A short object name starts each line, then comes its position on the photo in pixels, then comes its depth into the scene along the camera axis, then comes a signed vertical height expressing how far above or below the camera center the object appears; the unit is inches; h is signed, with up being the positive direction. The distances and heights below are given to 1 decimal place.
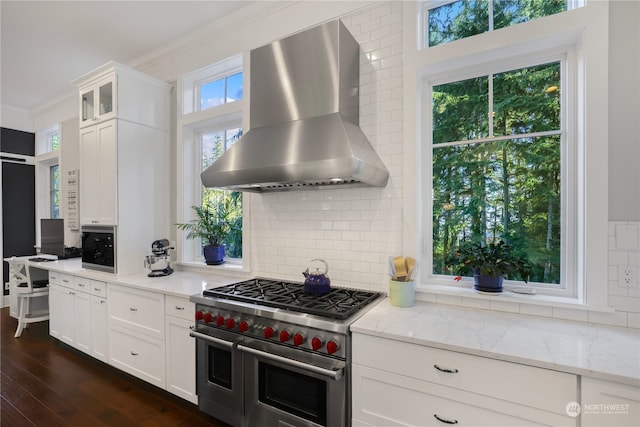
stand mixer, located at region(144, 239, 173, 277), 118.7 -19.2
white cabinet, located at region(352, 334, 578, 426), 47.7 -31.5
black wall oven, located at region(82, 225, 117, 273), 120.4 -15.2
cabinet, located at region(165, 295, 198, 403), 89.3 -41.9
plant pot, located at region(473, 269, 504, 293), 73.5 -17.8
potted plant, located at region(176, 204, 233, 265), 120.2 -7.2
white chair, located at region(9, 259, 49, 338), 153.0 -39.9
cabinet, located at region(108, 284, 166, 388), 97.0 -41.7
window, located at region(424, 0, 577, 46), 75.3 +52.5
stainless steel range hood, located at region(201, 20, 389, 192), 70.2 +25.4
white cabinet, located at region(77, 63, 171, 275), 119.4 +22.6
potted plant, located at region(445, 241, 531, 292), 72.1 -13.0
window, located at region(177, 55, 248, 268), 122.9 +32.4
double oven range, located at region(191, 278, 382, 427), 64.0 -33.4
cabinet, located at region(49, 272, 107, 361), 117.4 -43.5
